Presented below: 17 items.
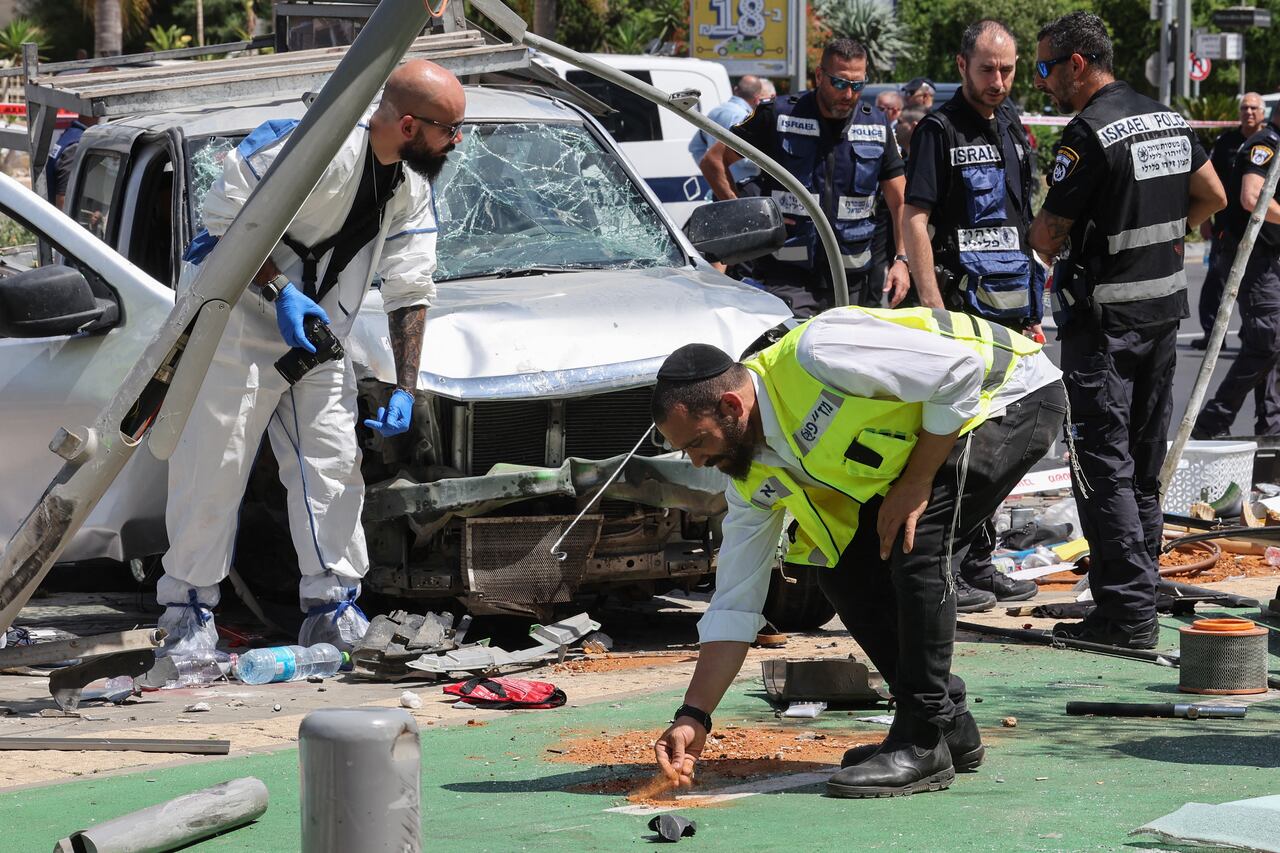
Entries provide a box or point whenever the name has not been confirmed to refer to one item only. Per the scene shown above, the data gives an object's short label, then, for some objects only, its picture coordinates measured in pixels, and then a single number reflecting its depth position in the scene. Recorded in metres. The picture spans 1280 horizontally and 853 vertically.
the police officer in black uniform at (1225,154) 25.52
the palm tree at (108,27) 69.92
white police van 31.39
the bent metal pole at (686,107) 13.41
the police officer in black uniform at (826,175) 17.16
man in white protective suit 12.67
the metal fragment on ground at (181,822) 7.98
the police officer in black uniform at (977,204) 14.85
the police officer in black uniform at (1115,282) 13.10
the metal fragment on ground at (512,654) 12.77
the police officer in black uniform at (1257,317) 22.07
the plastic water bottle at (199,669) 12.84
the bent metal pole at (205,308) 8.01
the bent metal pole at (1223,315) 16.09
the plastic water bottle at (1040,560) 16.76
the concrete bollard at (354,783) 5.86
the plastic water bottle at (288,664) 12.87
